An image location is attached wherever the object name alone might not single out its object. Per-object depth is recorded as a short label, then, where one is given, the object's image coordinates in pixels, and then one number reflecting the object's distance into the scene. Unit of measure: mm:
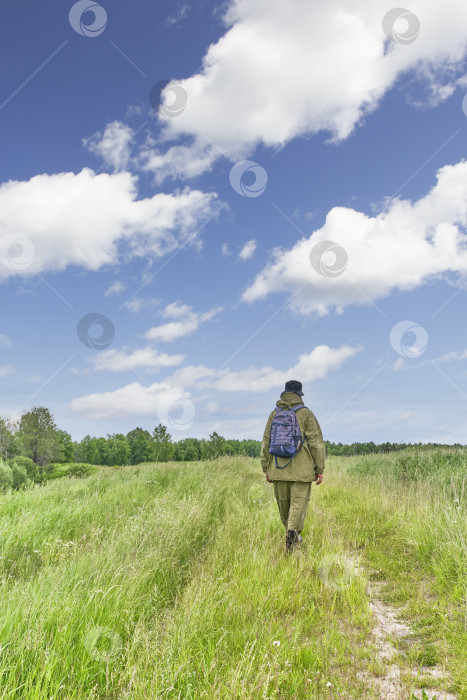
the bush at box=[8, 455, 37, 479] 28534
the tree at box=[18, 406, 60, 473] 55500
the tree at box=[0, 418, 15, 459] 49719
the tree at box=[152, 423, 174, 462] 51406
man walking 6500
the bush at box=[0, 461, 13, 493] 11162
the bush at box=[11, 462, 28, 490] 14774
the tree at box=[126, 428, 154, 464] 72500
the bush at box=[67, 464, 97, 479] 19309
